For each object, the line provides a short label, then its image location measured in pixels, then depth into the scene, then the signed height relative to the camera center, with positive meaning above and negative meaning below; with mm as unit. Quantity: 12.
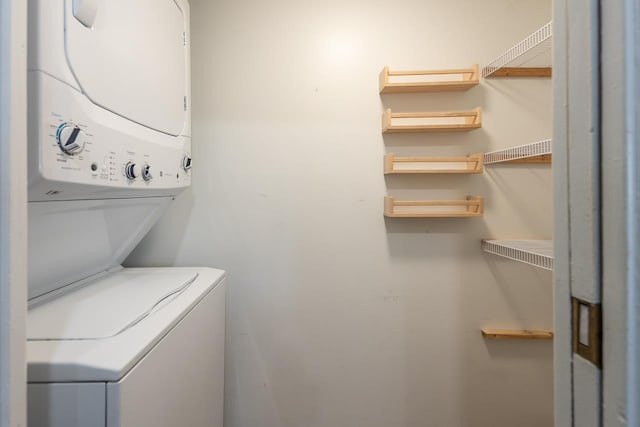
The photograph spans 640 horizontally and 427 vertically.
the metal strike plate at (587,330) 460 -166
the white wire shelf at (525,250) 1185 -149
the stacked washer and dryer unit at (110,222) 658 -28
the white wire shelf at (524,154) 1178 +231
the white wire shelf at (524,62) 1316 +653
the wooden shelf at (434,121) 1492 +404
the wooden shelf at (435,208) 1516 +18
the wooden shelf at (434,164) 1506 +212
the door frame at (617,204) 413 +10
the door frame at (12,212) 446 +1
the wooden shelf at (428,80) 1488 +588
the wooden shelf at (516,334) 1581 -565
